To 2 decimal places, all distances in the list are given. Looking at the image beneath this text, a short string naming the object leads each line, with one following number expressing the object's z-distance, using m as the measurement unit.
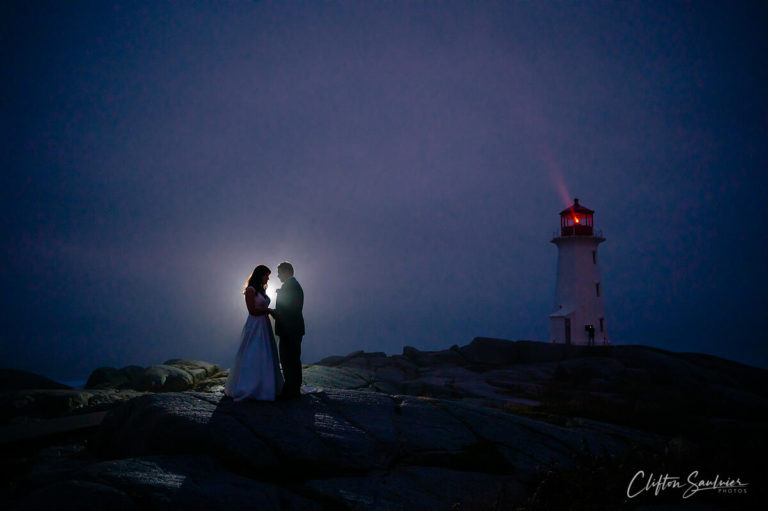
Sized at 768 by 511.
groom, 12.22
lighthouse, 49.88
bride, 11.70
